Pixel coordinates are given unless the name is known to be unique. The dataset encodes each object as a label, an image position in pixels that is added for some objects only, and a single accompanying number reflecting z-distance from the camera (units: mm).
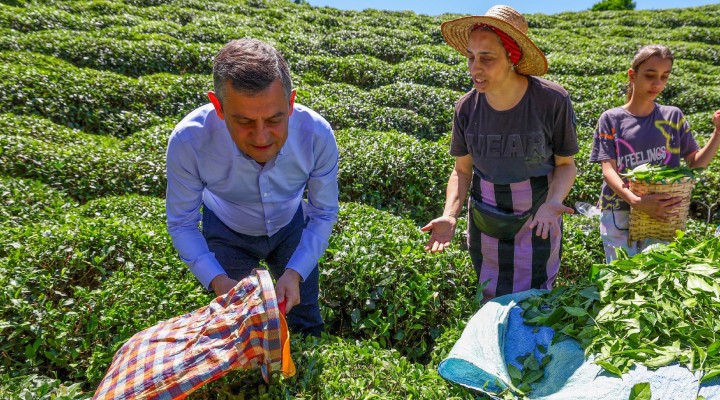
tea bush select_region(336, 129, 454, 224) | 5426
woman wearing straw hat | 2645
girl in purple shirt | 3488
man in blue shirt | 1904
